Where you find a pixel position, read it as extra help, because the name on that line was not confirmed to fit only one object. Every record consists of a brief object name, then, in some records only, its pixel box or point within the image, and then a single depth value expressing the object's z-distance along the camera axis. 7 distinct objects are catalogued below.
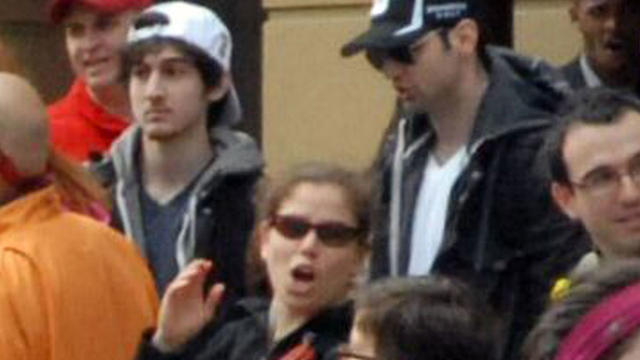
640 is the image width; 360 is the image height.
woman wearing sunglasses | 9.53
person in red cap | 13.62
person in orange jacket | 10.21
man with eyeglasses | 9.36
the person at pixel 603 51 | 12.48
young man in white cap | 11.96
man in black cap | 10.79
